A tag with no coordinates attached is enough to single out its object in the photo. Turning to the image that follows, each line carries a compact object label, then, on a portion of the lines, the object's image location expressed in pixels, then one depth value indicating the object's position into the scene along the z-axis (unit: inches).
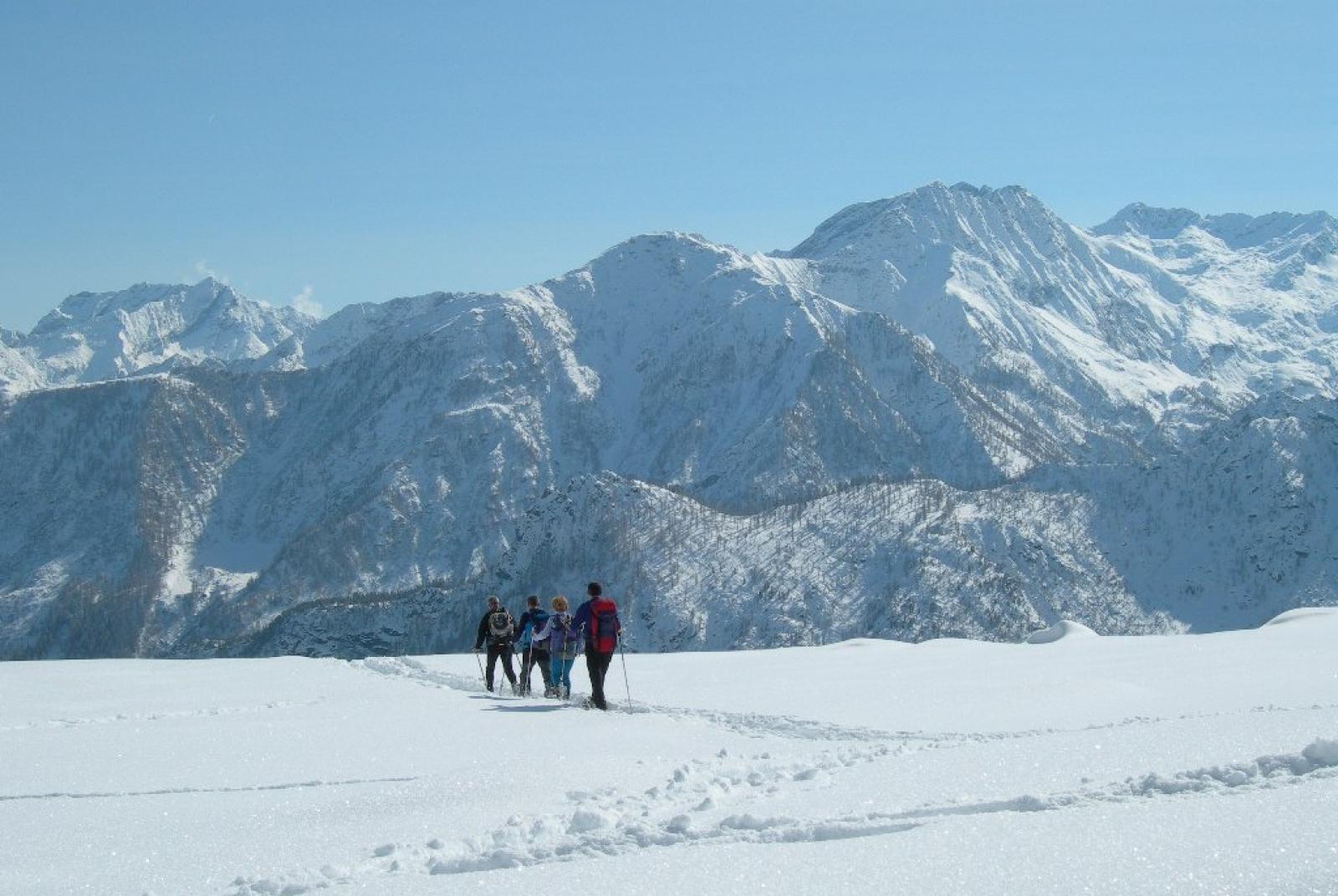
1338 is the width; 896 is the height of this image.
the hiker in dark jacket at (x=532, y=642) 1133.1
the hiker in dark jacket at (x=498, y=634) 1188.5
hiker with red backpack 1030.4
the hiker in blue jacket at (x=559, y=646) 1105.4
